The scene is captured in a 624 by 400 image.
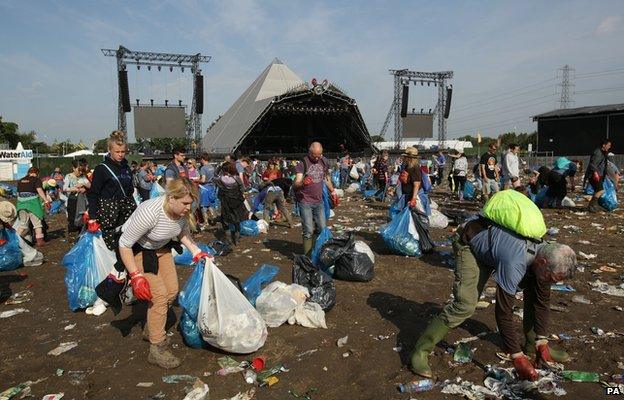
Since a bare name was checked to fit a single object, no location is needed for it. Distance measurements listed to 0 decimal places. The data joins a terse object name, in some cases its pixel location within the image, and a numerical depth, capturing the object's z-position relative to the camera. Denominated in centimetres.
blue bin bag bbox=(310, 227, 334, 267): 532
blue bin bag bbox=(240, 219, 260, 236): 838
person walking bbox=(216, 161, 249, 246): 707
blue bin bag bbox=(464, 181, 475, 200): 1253
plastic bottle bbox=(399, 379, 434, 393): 289
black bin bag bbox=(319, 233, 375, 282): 514
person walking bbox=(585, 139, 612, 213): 905
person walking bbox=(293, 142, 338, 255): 562
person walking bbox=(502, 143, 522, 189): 894
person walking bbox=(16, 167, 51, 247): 763
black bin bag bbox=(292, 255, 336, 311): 427
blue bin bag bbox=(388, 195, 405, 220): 662
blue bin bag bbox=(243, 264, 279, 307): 410
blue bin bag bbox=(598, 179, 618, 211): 935
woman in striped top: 296
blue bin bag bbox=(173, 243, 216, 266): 623
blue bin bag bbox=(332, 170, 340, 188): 1748
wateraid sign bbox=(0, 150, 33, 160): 3132
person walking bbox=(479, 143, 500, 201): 1020
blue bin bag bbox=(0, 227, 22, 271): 612
